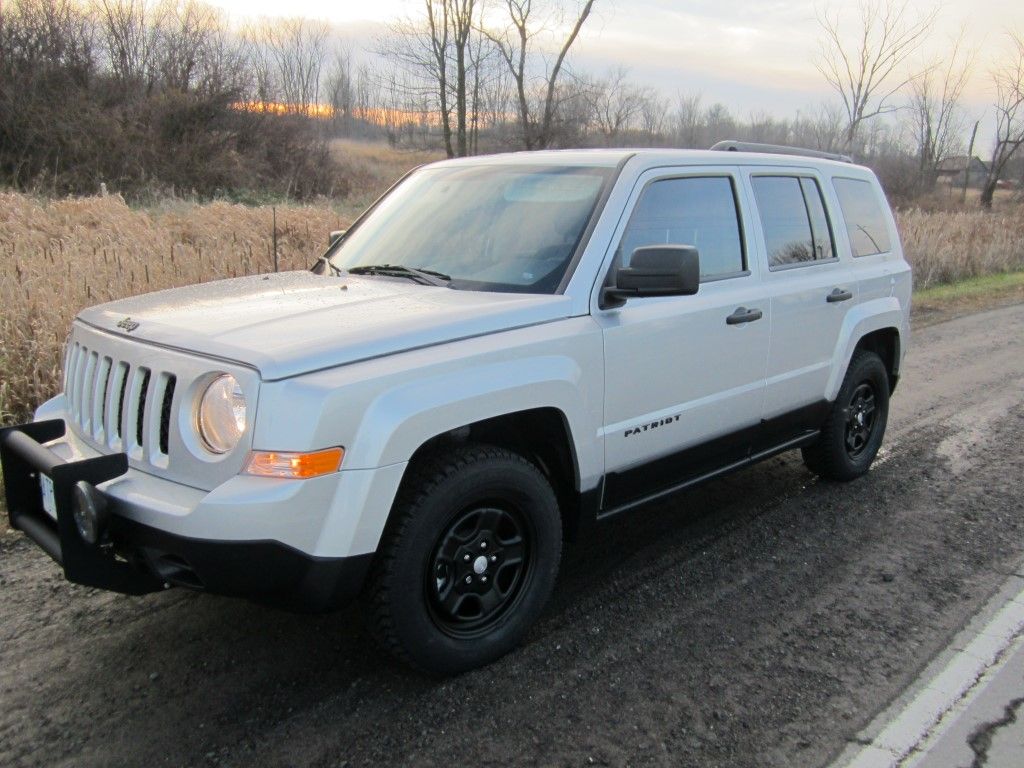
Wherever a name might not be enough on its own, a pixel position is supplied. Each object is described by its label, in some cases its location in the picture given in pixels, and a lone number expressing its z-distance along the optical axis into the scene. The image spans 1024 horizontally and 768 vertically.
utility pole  48.80
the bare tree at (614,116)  33.06
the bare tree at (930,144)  42.31
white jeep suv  2.73
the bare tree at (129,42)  23.97
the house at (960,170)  47.74
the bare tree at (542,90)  26.67
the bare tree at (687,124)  50.72
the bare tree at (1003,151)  36.78
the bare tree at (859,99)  28.06
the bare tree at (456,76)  26.59
